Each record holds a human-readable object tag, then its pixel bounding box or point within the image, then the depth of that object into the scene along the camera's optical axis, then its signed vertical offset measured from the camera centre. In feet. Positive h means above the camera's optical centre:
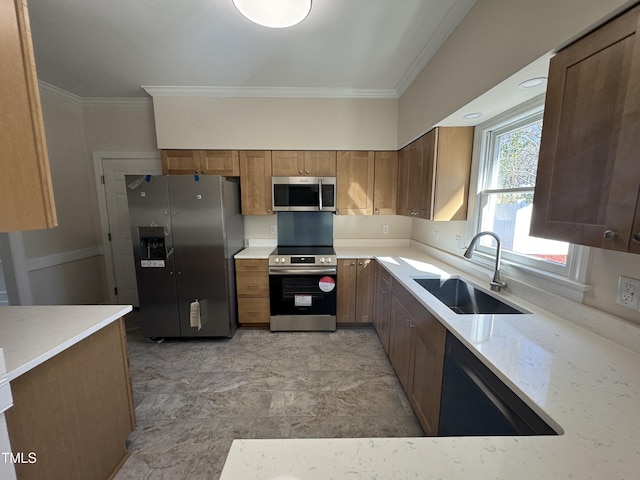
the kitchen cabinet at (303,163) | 9.39 +1.77
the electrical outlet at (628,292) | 3.22 -1.10
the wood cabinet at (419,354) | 4.42 -3.08
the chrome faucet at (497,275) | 5.16 -1.41
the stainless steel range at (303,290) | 8.85 -2.95
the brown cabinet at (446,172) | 6.64 +1.04
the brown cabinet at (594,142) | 2.45 +0.77
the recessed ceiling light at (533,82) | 4.02 +2.16
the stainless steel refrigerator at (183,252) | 7.97 -1.46
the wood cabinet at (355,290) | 9.01 -3.00
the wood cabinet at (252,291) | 9.08 -3.06
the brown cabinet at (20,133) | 2.43 +0.79
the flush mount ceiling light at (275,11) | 4.41 +3.66
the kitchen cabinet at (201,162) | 9.32 +1.79
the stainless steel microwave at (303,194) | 9.22 +0.58
